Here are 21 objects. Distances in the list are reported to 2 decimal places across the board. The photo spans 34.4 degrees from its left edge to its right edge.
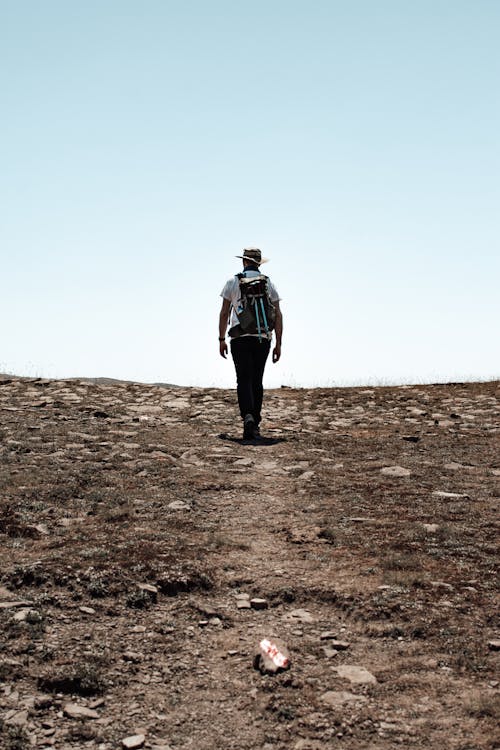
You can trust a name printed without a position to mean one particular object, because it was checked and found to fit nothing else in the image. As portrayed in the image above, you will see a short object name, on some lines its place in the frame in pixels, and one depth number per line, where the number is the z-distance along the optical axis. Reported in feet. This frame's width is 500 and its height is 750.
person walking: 38.24
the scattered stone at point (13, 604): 17.02
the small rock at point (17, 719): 13.14
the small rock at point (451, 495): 26.30
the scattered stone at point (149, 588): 18.13
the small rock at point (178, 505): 24.88
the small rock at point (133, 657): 15.34
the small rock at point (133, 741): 12.63
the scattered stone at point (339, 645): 15.98
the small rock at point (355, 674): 14.55
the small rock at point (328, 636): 16.36
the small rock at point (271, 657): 14.89
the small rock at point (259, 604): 17.87
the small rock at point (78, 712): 13.55
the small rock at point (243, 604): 17.87
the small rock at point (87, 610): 17.13
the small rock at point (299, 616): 17.20
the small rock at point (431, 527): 22.41
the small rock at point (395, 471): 29.73
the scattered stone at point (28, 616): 16.48
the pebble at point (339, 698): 13.85
